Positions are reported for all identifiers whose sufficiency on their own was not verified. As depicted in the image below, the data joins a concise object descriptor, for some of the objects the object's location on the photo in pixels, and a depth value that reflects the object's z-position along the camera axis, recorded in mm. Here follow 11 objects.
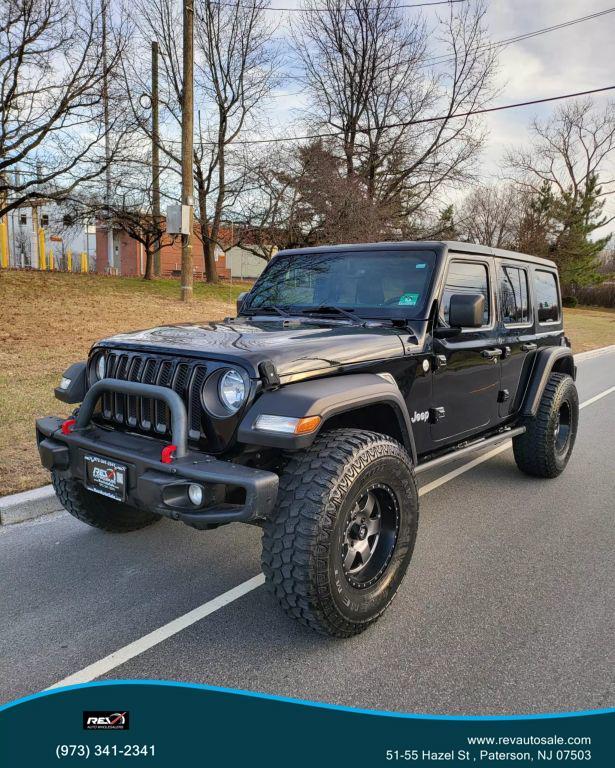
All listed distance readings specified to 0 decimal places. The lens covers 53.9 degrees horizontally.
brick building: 40656
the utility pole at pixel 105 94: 14695
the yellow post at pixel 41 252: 33062
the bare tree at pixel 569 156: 47562
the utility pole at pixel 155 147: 20078
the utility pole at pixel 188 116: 14164
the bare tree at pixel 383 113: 25062
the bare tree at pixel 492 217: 38875
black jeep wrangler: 2705
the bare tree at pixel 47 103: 13702
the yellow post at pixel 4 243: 29391
